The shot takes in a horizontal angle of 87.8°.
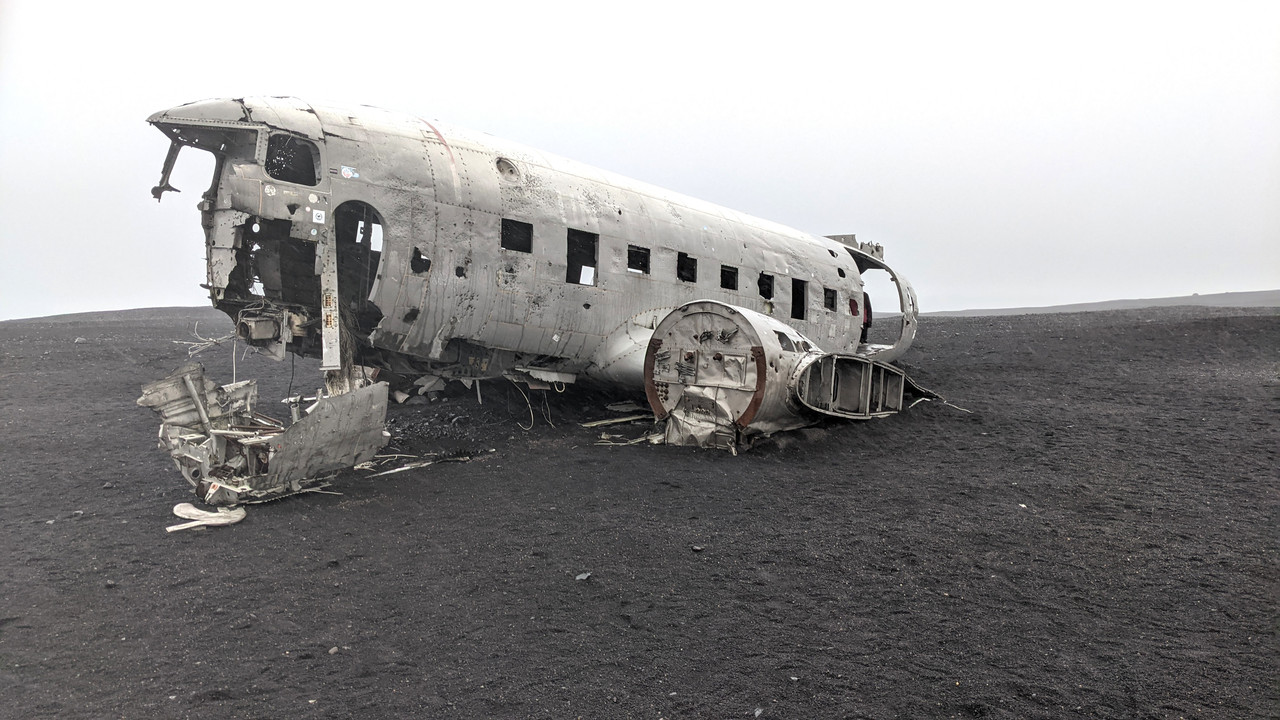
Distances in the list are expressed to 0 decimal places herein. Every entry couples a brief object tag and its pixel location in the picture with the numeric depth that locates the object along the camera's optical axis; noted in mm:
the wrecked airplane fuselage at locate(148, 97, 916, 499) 7859
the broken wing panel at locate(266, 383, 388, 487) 6977
